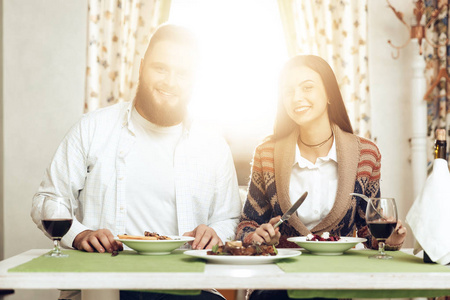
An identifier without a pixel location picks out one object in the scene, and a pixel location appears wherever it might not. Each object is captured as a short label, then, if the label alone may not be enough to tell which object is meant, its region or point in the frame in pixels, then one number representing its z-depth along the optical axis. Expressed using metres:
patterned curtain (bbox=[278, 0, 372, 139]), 3.62
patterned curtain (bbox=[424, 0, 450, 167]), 3.62
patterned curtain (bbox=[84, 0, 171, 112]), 3.44
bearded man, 1.92
